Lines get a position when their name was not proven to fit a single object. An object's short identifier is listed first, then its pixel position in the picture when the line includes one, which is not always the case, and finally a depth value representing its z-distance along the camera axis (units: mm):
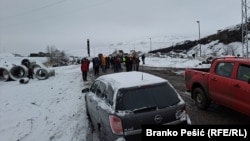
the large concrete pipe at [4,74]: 20162
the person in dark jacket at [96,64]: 14230
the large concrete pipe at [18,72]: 19837
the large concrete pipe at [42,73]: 18186
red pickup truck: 4542
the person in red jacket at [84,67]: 12588
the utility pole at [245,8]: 14602
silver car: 3355
